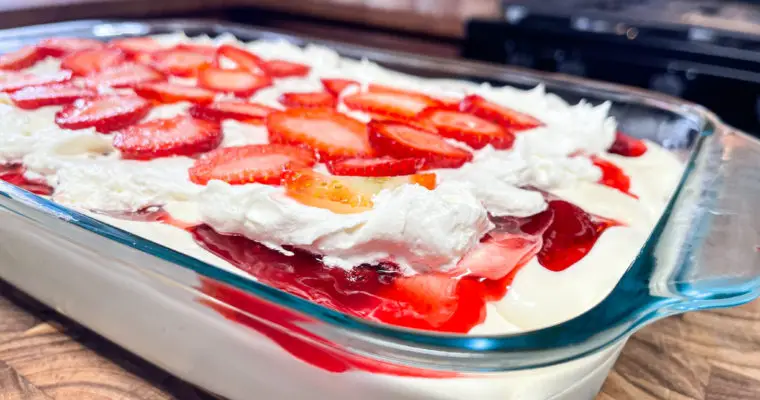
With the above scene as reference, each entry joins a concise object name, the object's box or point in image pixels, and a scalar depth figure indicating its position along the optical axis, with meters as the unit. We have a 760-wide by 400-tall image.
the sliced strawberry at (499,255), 0.22
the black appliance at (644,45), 0.43
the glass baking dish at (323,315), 0.18
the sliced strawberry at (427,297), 0.20
